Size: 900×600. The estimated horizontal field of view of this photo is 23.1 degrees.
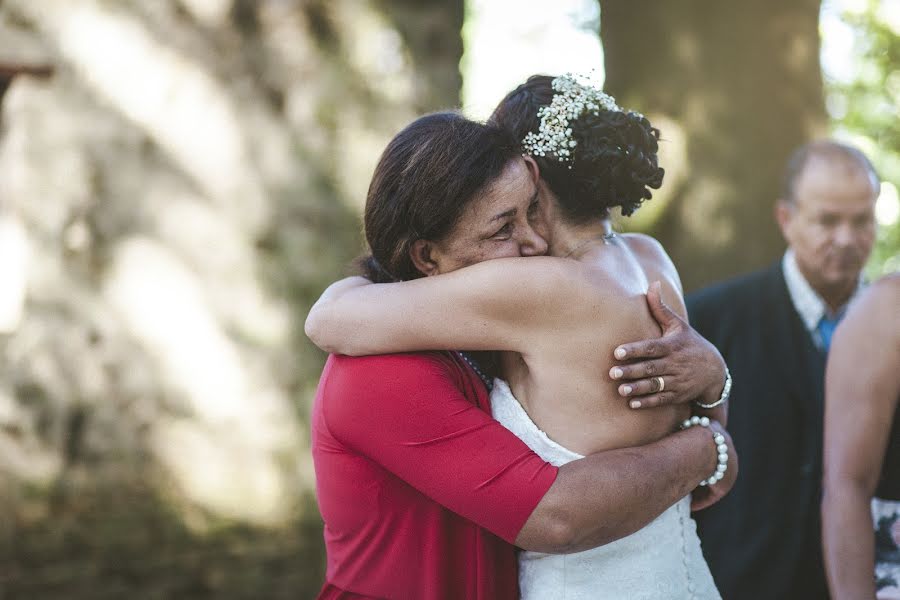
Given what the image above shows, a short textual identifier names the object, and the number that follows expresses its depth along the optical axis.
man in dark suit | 2.93
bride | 2.21
